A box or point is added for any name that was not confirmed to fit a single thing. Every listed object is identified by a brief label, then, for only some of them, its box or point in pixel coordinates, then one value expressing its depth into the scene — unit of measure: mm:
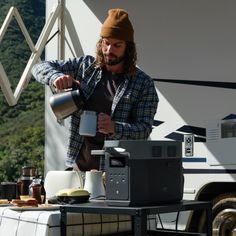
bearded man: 4818
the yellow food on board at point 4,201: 4745
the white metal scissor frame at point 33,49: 10345
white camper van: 8846
